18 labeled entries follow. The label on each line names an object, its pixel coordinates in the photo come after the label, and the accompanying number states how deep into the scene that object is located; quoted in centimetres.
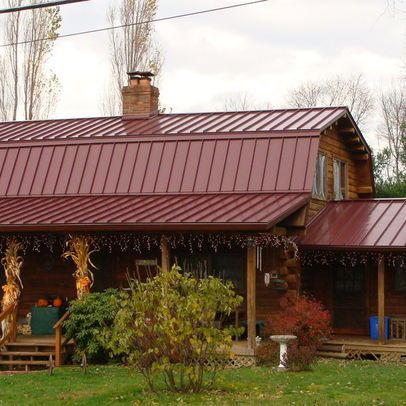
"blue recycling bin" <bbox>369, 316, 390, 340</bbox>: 2281
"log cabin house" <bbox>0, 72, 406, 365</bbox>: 2120
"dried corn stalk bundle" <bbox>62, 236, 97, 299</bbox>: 2147
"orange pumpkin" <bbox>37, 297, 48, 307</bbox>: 2295
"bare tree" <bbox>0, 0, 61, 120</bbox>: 4147
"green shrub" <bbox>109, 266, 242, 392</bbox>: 1440
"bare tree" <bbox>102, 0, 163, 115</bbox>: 4109
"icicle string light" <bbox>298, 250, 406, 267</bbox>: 2291
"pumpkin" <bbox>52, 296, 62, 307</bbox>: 2297
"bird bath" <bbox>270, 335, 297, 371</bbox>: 1833
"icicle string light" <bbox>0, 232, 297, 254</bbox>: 2095
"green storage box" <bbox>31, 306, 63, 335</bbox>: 2255
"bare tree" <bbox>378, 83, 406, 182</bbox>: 5019
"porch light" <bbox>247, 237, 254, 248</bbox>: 2005
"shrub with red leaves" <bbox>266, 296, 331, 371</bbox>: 2041
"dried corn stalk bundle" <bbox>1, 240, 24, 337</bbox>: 2186
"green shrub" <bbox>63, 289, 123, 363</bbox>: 1970
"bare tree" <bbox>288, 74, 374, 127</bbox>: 5538
